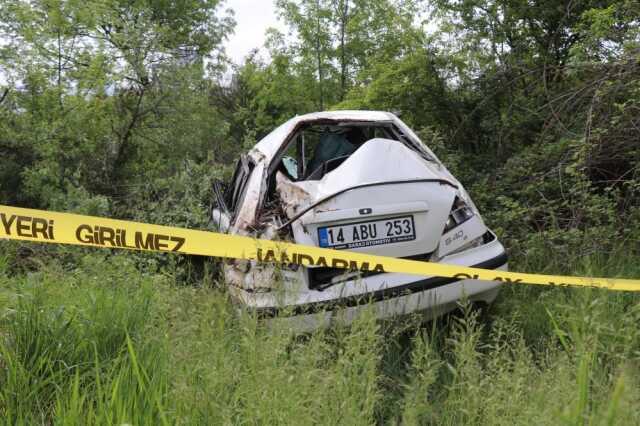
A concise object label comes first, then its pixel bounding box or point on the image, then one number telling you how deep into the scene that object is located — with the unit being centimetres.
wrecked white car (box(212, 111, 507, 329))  296
